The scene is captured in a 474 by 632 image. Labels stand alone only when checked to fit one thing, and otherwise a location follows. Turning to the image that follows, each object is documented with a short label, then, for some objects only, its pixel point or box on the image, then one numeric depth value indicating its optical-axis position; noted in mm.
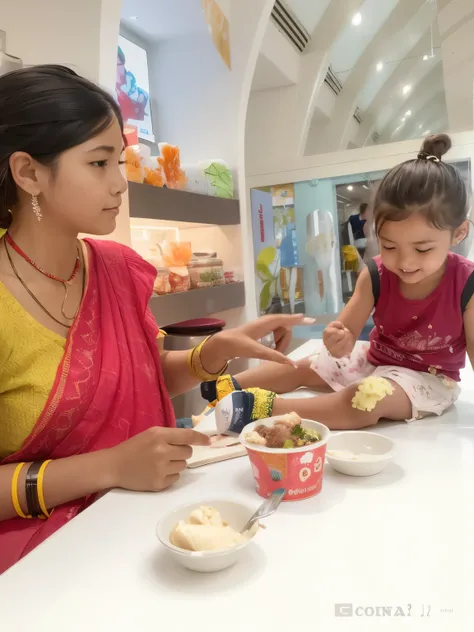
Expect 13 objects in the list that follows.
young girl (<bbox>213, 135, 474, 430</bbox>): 1124
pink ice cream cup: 721
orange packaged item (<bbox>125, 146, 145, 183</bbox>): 2061
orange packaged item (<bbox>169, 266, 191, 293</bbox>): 2400
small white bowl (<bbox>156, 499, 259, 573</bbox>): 542
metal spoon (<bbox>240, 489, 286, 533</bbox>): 633
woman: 800
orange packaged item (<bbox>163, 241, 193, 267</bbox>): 2432
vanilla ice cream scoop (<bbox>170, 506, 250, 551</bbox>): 563
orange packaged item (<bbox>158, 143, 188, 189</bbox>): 2424
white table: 493
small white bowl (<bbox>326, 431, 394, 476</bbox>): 786
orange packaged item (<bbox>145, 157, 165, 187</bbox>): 2252
